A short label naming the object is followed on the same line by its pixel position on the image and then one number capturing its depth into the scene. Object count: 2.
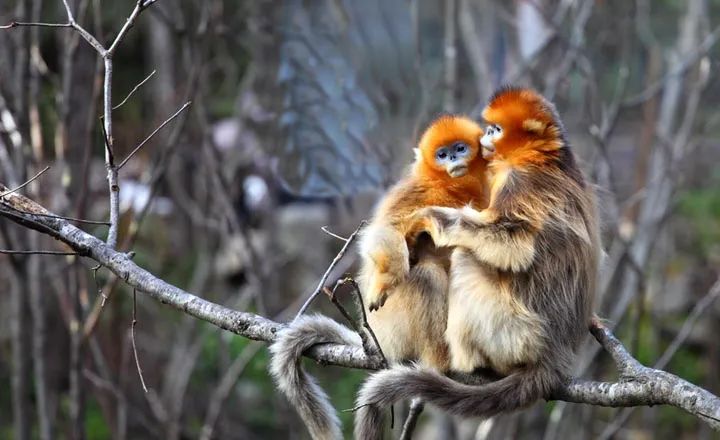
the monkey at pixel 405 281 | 6.94
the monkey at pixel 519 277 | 6.68
